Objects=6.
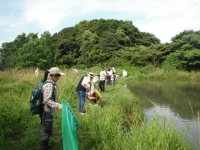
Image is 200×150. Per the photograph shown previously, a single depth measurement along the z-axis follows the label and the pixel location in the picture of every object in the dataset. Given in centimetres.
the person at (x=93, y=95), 834
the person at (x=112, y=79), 1719
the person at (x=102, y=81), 1262
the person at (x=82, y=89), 741
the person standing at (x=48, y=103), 368
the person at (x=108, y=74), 1671
